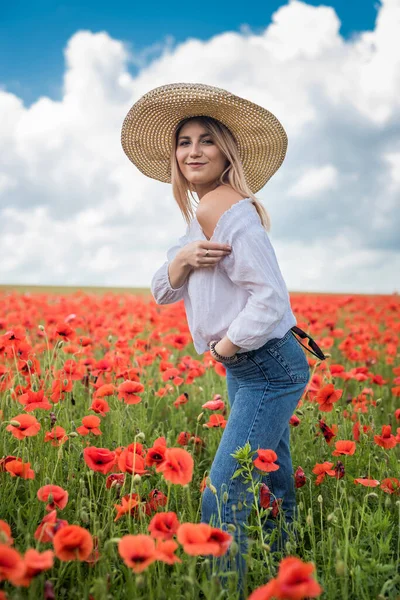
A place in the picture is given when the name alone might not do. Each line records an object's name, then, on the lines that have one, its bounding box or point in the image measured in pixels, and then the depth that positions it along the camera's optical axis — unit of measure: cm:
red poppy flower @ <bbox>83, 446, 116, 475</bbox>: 209
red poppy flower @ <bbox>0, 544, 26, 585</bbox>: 133
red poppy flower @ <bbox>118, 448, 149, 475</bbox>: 211
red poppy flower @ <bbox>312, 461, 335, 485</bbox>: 259
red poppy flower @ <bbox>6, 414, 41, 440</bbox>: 229
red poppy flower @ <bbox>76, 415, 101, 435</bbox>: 249
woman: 216
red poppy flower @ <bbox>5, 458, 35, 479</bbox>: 217
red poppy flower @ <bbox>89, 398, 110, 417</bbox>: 279
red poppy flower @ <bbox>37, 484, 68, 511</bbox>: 193
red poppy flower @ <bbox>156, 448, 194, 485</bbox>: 173
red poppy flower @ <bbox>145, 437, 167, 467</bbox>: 205
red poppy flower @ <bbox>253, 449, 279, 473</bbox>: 208
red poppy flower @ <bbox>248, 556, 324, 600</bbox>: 121
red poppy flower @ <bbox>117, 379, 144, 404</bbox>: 265
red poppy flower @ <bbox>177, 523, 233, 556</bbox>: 141
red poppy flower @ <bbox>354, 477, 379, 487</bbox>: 243
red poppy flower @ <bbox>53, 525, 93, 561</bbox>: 152
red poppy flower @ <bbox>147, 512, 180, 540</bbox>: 163
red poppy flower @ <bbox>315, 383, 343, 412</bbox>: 286
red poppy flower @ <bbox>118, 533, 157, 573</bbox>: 141
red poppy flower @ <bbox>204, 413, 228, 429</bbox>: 306
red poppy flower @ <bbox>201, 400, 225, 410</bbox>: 289
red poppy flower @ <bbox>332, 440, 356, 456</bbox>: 260
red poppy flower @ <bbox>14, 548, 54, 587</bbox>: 137
